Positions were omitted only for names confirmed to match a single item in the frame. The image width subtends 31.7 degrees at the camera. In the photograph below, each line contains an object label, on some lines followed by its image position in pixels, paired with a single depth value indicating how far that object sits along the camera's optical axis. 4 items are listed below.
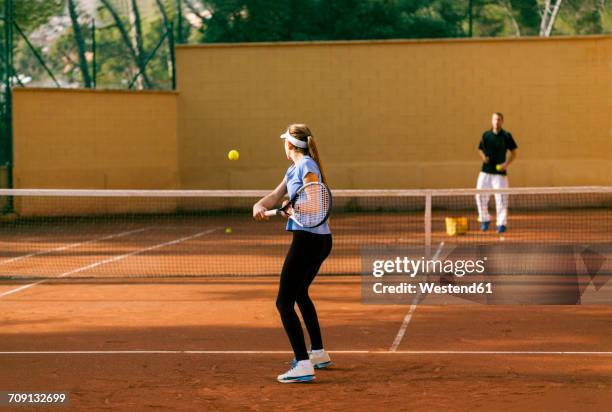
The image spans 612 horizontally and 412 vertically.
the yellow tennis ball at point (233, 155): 16.58
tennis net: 14.43
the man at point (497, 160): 17.91
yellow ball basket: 18.48
